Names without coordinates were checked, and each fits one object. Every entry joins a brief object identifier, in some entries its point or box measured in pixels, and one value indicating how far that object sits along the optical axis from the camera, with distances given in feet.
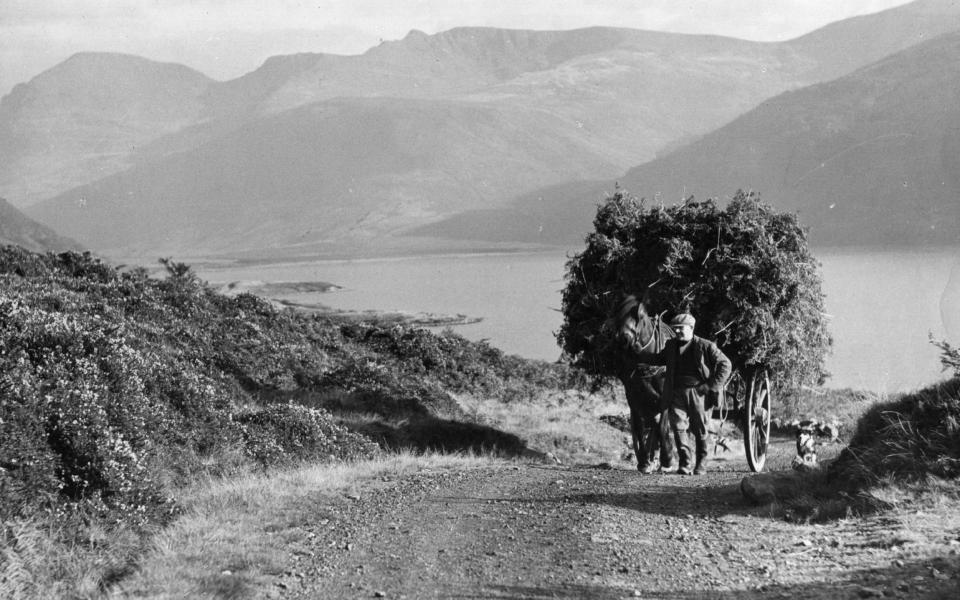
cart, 53.67
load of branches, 51.90
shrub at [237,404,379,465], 47.24
